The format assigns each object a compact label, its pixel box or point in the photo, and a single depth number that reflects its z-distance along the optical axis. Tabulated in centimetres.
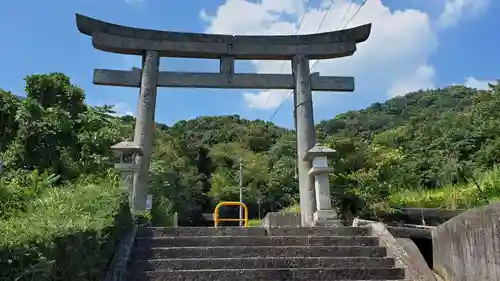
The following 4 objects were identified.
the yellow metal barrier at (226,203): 1037
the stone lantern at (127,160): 878
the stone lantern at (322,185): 864
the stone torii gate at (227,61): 1056
